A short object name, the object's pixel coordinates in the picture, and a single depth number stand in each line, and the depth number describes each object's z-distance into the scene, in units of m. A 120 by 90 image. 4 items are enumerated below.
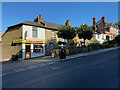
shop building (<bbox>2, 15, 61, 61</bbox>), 15.62
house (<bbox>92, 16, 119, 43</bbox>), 35.70
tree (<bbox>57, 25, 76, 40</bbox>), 16.36
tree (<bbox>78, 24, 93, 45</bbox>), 18.06
